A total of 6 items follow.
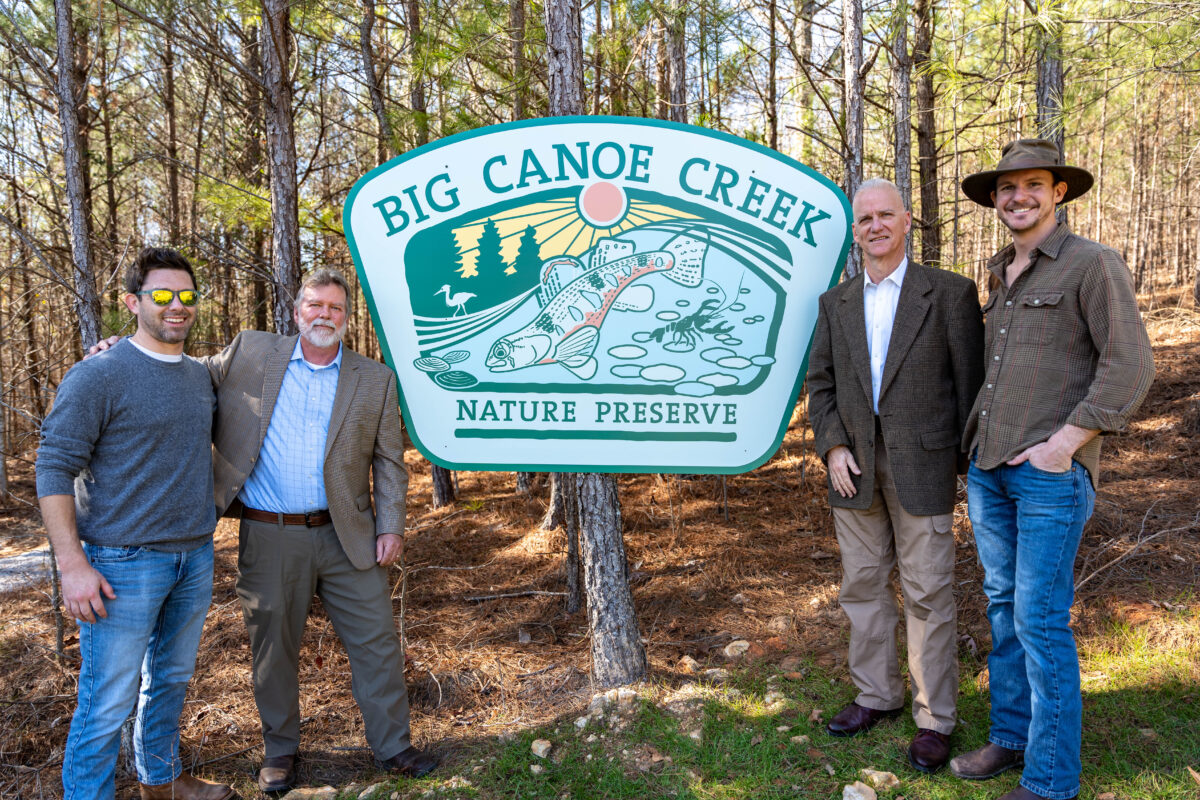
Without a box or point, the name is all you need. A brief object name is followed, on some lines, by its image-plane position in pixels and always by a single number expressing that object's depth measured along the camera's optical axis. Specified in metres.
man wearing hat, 2.16
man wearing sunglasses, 2.27
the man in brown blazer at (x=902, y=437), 2.58
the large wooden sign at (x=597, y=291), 2.99
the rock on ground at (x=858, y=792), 2.44
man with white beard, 2.70
